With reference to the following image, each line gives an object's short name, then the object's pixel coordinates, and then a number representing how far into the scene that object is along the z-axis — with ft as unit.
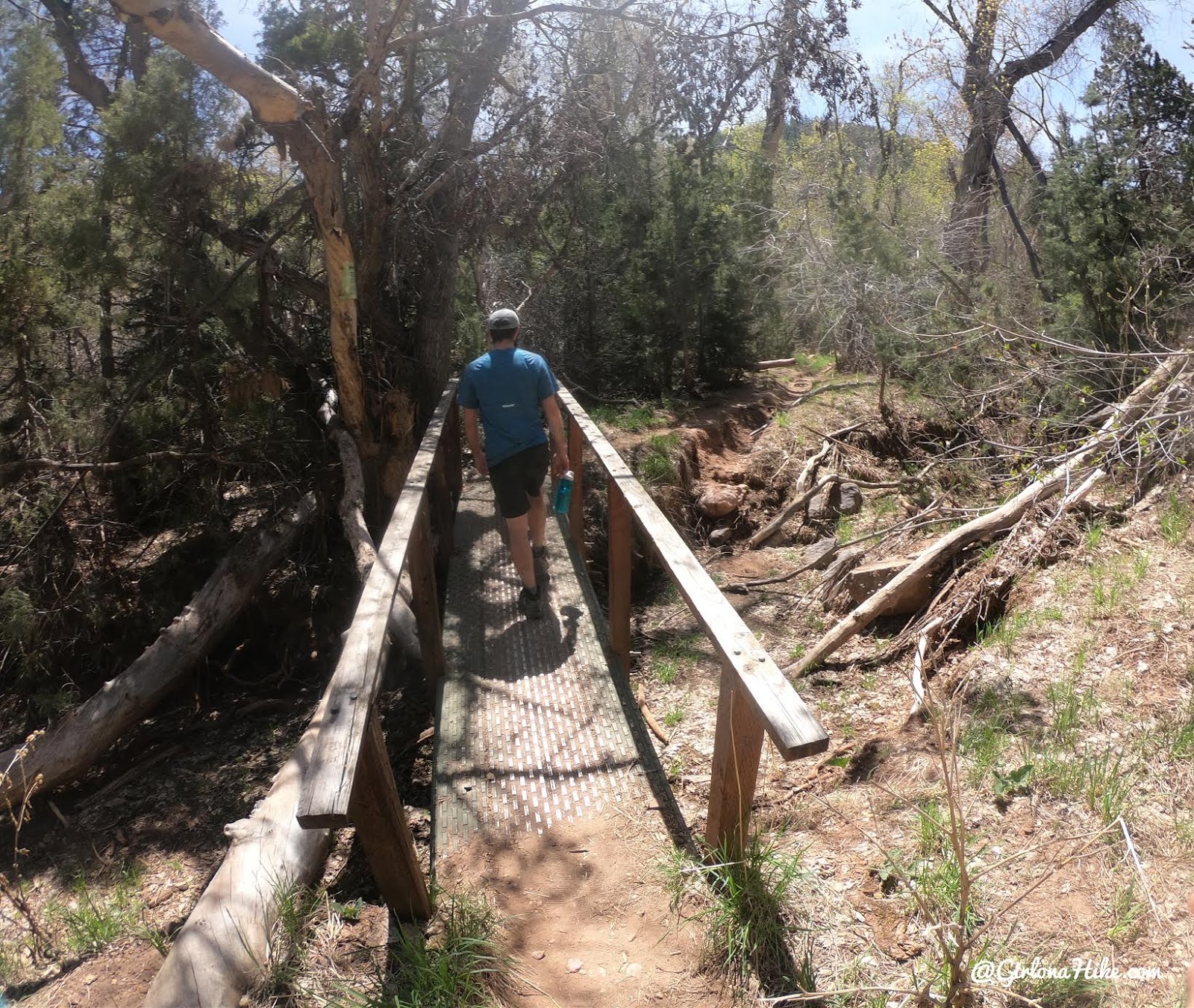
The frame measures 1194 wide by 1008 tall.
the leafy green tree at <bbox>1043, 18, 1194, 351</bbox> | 24.39
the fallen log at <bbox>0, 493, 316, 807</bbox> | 18.34
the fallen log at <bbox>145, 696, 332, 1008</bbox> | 7.69
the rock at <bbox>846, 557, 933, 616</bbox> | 18.30
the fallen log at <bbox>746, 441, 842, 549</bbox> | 30.71
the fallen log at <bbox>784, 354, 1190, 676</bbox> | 17.43
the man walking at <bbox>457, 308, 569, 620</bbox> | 16.12
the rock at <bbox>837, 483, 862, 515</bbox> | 30.37
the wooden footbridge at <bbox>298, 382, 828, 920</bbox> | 7.65
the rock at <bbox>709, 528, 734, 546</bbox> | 31.17
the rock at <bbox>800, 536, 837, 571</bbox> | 26.02
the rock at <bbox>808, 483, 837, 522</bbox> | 30.73
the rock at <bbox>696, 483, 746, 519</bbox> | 31.81
